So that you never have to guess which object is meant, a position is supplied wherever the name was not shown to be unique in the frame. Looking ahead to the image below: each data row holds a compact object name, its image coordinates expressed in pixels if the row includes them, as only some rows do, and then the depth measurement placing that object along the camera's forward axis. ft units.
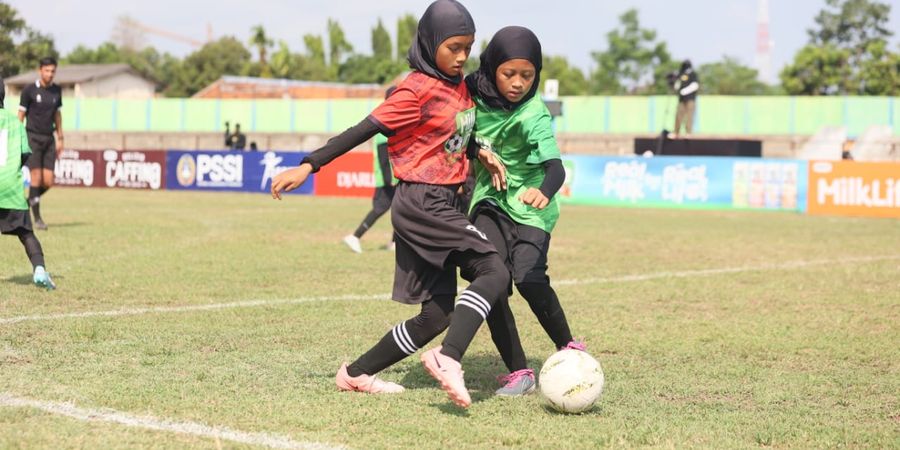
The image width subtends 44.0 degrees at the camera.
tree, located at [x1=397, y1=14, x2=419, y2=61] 383.24
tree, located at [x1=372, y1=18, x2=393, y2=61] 395.14
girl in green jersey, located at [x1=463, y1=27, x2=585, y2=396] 17.25
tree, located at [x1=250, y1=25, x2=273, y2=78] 329.72
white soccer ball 16.21
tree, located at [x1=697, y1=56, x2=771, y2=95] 321.93
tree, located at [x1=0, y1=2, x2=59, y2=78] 197.27
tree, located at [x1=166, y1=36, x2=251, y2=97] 315.99
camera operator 95.40
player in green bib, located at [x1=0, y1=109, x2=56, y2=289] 28.45
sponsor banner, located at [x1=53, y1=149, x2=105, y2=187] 106.93
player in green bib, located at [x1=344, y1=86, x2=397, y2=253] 43.19
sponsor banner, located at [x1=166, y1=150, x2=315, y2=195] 99.14
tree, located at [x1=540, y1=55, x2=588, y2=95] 328.70
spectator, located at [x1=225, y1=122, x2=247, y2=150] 140.05
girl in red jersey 16.56
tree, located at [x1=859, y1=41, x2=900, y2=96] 202.63
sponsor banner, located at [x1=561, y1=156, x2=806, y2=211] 79.20
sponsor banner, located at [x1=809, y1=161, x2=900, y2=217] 74.38
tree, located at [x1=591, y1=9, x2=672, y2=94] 296.10
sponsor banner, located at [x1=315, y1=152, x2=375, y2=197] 95.09
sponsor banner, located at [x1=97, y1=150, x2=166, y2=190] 105.40
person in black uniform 47.32
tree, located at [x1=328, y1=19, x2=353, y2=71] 381.46
